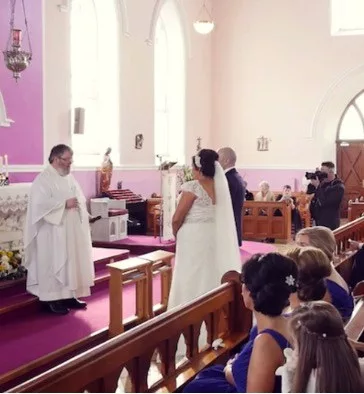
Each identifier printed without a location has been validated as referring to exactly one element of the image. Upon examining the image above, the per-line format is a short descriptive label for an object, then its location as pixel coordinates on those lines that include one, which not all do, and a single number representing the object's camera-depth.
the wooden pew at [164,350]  2.19
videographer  7.33
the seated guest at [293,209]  12.56
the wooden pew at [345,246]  5.59
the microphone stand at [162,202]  9.91
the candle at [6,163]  7.68
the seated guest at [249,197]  13.20
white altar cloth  6.83
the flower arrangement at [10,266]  6.18
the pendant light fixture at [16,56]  7.64
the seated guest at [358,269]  5.29
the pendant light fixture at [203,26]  13.79
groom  6.88
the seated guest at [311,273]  3.06
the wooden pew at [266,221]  12.32
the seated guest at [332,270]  3.57
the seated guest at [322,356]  1.92
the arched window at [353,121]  16.42
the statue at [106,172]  11.08
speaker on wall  10.66
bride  5.10
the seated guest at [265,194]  12.98
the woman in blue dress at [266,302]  2.44
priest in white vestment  5.91
